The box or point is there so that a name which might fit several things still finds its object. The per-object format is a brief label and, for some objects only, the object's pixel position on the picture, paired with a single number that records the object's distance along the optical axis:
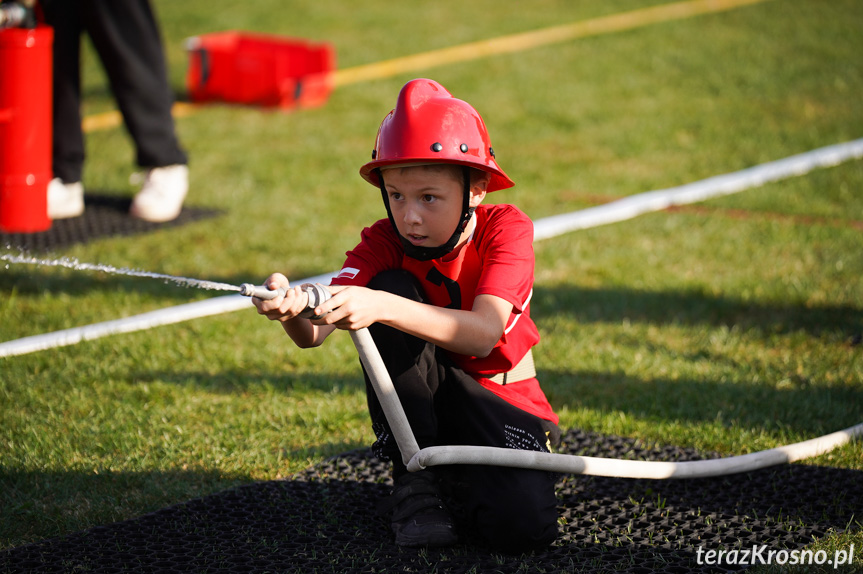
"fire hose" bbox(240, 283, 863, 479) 5.11
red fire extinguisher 9.06
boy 5.26
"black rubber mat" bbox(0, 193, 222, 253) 10.77
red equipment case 17.50
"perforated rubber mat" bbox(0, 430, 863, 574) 5.28
